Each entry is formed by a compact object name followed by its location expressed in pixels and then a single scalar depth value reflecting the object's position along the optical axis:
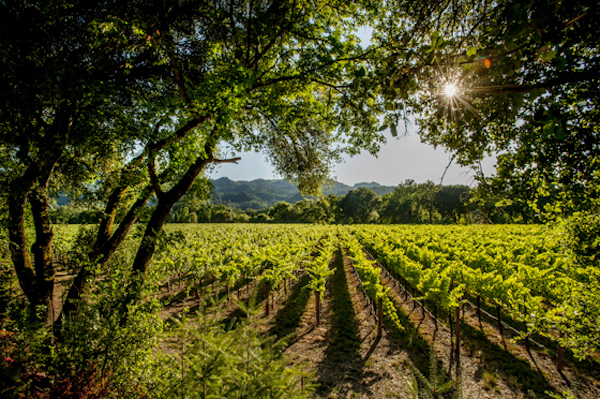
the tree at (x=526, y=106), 1.23
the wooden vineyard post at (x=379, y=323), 7.75
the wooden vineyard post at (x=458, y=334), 6.87
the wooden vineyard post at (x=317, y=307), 8.81
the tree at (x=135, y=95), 3.12
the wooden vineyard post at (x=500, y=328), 7.82
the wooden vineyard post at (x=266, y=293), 9.96
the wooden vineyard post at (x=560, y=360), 6.14
